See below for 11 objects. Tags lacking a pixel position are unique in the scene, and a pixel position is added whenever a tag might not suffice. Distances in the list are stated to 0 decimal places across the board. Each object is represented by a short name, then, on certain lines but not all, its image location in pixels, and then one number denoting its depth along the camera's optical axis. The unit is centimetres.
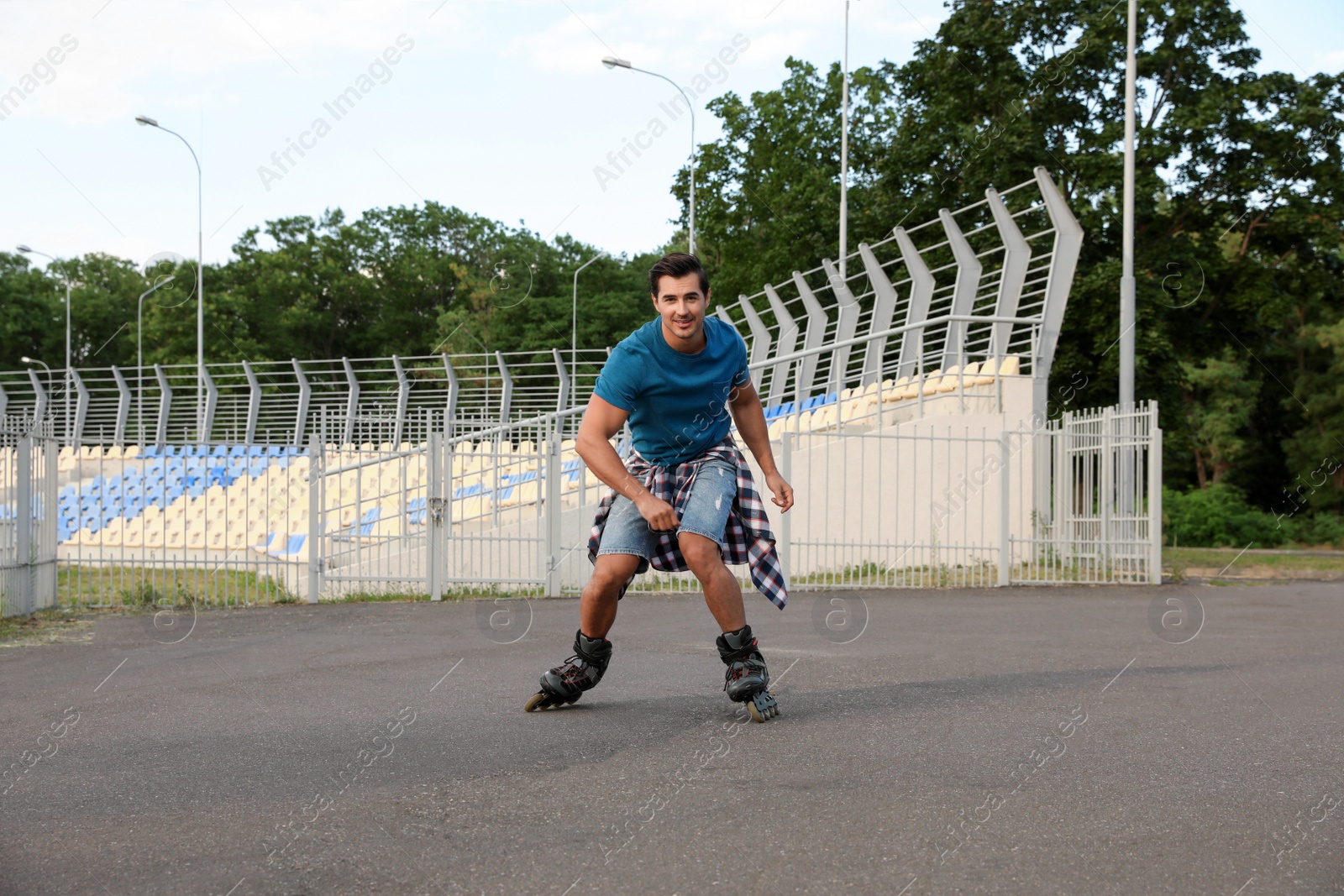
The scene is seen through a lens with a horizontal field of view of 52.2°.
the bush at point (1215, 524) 3628
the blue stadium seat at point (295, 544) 1572
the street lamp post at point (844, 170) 2748
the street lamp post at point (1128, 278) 1716
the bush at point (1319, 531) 4059
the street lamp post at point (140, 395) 2942
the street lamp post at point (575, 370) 2572
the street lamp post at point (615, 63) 2519
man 470
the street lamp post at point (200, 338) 3023
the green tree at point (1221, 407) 4628
